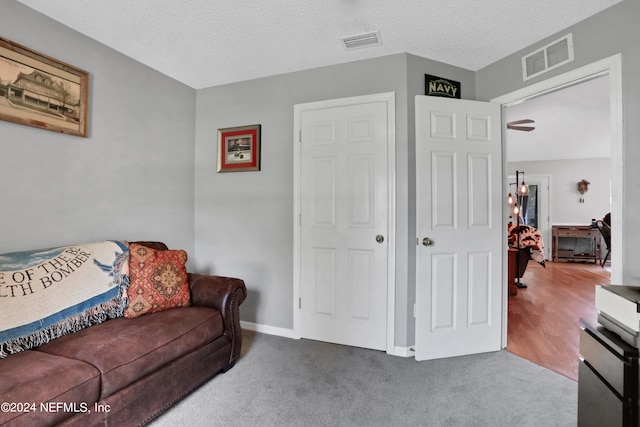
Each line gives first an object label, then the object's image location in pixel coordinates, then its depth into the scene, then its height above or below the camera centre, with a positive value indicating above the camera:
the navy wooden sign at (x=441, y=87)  2.47 +1.07
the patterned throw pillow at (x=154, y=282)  1.92 -0.47
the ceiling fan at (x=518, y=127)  4.00 +1.23
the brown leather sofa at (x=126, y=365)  1.16 -0.72
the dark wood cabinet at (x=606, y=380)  1.06 -0.65
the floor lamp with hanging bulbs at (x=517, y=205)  4.40 +0.20
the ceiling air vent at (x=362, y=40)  2.19 +1.31
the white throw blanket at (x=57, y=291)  1.44 -0.44
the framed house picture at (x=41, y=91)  1.79 +0.79
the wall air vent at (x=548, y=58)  2.01 +1.12
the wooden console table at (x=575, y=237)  6.55 -0.57
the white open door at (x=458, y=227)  2.36 -0.11
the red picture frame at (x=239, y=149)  2.90 +0.64
